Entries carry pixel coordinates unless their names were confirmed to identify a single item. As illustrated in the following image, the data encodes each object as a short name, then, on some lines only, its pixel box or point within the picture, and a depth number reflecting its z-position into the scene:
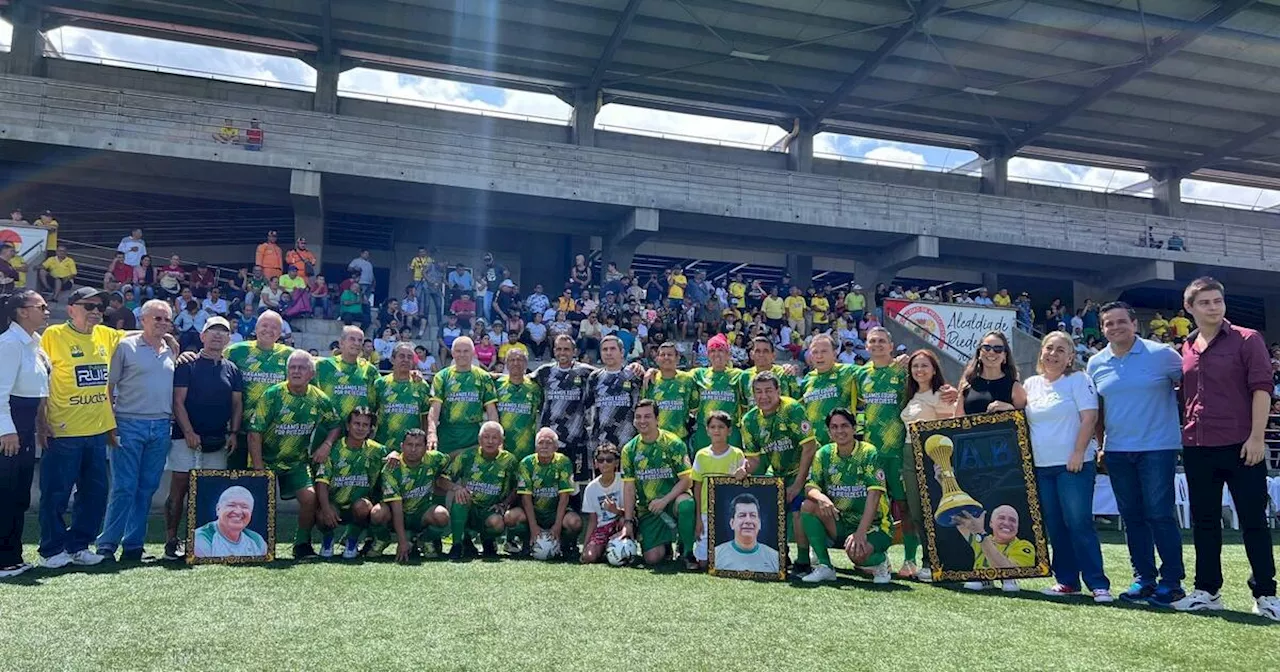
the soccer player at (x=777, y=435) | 6.45
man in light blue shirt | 4.99
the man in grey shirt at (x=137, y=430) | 6.01
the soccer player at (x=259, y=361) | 6.70
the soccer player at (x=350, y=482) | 6.59
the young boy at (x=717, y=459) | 6.35
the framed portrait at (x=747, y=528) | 5.75
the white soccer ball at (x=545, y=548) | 6.62
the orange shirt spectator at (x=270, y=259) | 16.39
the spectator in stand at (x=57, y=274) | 14.76
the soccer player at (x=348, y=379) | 7.19
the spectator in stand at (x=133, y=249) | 15.60
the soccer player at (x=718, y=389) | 7.19
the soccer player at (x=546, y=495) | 6.88
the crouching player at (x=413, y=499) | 6.63
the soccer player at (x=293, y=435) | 6.57
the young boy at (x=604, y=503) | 6.67
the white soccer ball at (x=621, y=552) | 6.34
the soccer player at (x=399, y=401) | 7.29
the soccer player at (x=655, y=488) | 6.48
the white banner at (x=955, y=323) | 17.67
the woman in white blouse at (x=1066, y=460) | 5.20
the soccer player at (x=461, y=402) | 7.39
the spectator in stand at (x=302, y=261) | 16.19
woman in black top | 5.62
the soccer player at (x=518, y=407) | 7.38
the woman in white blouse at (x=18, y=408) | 5.29
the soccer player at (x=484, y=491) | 6.78
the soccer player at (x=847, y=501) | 5.74
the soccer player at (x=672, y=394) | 7.17
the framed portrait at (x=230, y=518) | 5.95
